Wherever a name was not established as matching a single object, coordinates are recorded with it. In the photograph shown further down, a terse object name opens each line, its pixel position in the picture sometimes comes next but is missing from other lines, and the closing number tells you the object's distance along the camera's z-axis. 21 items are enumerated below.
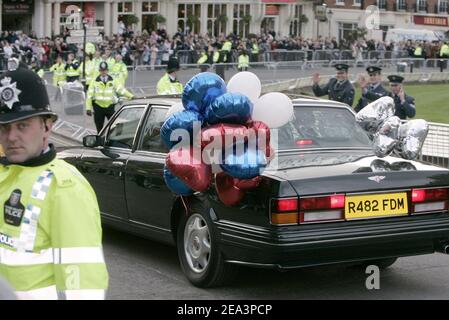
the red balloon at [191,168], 10.18
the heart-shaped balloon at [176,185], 10.68
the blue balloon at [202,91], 10.62
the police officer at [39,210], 4.92
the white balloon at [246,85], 10.81
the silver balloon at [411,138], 13.28
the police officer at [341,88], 20.45
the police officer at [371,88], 18.95
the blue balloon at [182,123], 10.49
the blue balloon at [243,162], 9.74
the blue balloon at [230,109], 10.17
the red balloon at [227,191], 10.05
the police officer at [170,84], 22.56
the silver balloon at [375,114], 14.83
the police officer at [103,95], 25.98
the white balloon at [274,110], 10.54
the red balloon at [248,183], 9.89
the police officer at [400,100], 18.59
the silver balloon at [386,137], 11.91
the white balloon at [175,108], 11.57
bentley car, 9.78
